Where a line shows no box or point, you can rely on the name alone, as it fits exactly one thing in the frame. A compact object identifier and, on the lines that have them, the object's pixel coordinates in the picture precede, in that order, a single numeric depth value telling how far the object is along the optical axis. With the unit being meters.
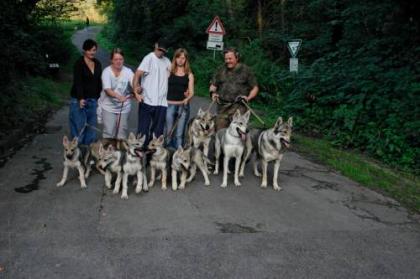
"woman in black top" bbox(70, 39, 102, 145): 7.95
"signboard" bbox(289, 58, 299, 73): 15.47
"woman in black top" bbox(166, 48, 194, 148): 8.22
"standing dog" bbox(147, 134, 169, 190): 7.32
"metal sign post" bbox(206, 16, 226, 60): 20.60
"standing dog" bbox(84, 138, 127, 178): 7.62
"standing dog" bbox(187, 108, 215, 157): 8.48
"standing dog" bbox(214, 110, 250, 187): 7.56
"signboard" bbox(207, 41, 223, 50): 20.88
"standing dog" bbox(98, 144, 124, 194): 7.13
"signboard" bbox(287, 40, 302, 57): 15.16
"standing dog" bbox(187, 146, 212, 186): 7.79
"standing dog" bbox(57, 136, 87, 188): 7.34
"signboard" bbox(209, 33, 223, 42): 20.78
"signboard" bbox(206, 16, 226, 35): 20.58
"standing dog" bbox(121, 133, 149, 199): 7.03
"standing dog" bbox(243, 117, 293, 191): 7.49
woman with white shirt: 7.98
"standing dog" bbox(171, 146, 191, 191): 7.37
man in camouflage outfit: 8.28
